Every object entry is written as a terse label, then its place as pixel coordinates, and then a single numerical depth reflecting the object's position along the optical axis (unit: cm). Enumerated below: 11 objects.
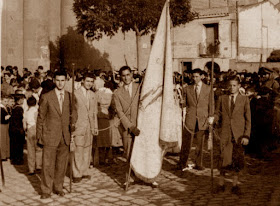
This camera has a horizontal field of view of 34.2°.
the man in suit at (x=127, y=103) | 746
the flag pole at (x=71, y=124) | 683
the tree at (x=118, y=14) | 1853
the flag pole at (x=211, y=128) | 673
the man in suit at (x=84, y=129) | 789
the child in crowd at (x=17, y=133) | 959
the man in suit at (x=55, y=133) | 671
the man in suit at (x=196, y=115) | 868
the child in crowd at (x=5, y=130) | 946
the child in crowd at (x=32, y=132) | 869
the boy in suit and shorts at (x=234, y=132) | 686
